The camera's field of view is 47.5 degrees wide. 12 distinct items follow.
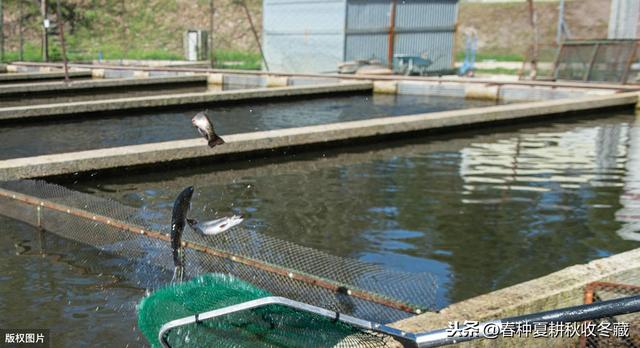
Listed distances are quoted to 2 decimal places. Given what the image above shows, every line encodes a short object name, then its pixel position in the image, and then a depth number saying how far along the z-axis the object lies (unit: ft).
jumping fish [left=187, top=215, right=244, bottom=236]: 19.27
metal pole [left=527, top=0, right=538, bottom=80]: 88.12
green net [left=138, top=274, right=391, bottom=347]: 12.91
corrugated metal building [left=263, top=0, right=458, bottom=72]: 105.81
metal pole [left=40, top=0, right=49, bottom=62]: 121.08
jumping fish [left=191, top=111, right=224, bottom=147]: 22.84
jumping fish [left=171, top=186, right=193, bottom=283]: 19.56
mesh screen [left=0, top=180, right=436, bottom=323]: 18.01
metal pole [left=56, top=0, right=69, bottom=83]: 77.35
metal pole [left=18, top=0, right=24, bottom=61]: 124.89
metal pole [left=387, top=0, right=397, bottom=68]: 107.86
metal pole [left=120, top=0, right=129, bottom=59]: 179.90
